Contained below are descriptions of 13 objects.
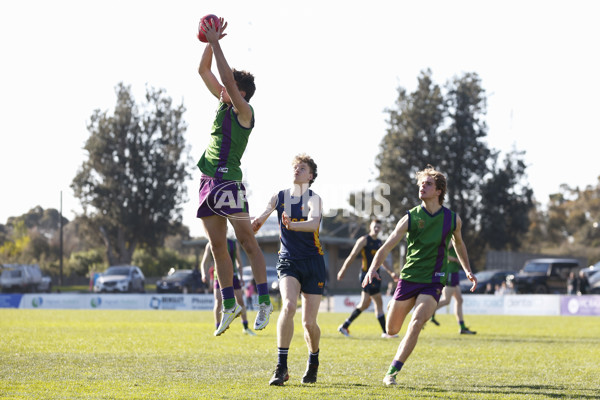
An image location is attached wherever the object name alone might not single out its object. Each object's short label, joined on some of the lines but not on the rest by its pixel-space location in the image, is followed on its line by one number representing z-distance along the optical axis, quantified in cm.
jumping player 774
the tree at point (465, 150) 6178
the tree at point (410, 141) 6197
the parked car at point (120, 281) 4900
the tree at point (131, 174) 6894
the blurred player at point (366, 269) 1635
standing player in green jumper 868
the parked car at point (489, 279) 4928
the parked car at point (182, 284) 4997
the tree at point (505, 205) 6259
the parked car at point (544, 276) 4703
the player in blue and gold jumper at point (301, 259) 889
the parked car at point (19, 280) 5609
